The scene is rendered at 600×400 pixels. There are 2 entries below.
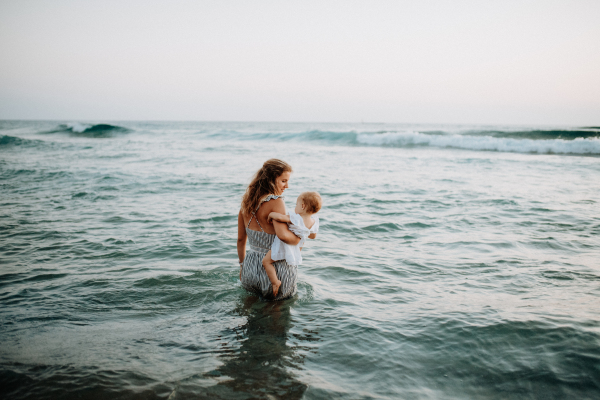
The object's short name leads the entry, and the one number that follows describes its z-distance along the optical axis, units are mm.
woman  3836
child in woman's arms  3785
